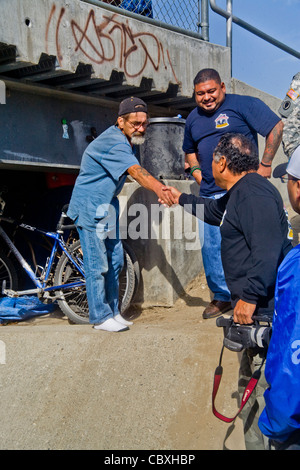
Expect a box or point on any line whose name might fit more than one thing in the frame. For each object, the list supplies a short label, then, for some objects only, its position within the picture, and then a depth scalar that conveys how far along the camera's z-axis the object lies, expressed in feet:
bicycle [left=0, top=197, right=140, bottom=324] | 17.85
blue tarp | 18.85
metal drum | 19.66
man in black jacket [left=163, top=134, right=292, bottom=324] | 9.44
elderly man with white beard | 15.34
